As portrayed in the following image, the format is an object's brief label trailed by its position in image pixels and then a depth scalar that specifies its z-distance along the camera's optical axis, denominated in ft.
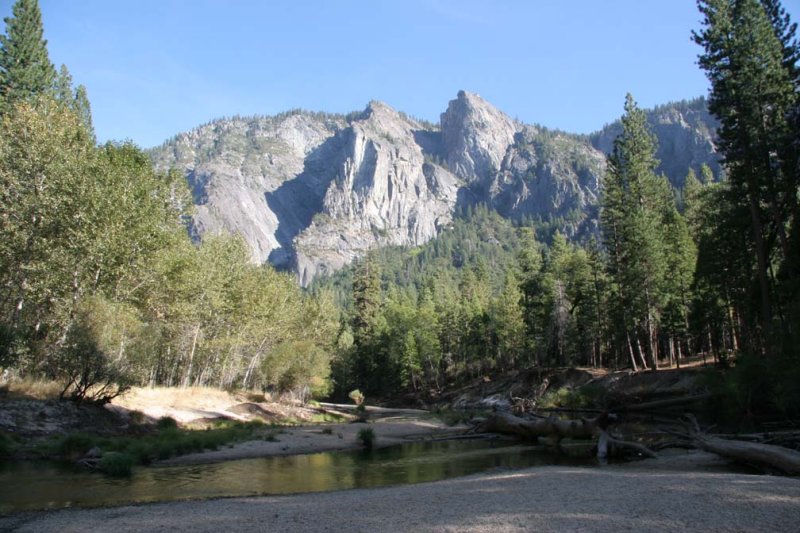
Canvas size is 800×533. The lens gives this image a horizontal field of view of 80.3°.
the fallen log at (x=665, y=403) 75.74
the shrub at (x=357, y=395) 200.71
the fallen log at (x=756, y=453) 38.63
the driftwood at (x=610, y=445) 56.19
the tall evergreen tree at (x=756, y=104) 75.72
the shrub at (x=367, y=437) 86.22
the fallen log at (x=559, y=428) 57.93
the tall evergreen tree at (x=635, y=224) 124.88
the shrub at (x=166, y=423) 86.28
